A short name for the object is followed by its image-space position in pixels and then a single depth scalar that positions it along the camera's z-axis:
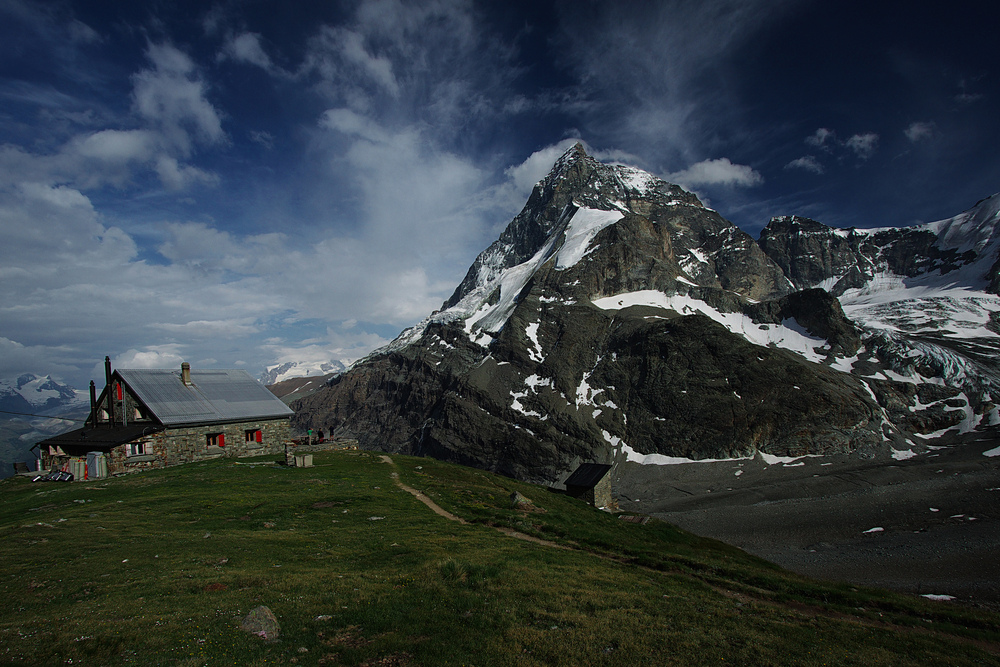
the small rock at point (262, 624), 11.37
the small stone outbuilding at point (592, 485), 59.44
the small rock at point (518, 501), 33.24
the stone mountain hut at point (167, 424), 41.00
